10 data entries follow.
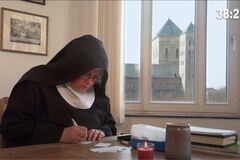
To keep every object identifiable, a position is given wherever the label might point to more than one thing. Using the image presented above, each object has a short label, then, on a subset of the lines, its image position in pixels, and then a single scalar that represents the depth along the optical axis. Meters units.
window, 3.27
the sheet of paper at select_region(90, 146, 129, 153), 1.43
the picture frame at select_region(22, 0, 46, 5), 2.83
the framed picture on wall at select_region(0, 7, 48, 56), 2.65
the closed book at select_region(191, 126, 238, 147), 1.42
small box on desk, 1.46
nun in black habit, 1.79
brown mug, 1.25
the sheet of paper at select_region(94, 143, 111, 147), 1.56
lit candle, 1.23
